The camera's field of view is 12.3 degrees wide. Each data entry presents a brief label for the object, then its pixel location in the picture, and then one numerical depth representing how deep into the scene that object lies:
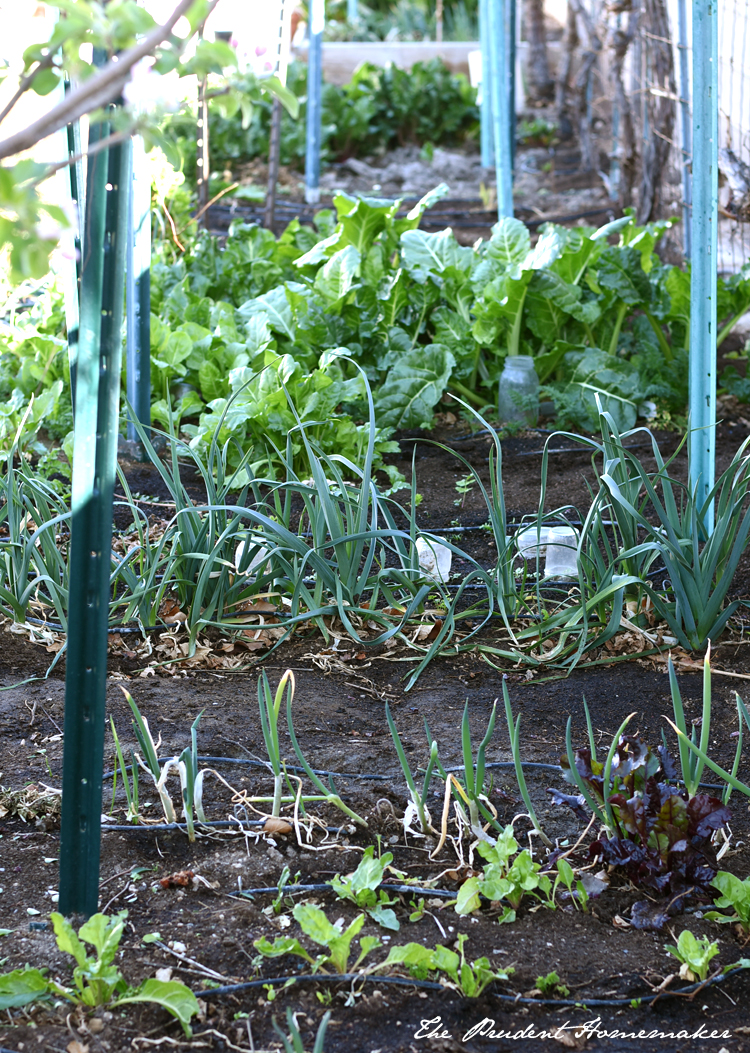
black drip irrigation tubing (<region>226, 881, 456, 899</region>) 4.78
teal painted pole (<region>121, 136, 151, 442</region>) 5.89
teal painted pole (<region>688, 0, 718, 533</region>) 5.41
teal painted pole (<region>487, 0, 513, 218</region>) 6.89
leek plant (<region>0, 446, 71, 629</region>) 5.22
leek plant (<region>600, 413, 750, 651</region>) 5.18
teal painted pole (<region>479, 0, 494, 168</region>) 10.55
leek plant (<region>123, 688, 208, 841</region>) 4.82
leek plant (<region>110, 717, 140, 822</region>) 4.86
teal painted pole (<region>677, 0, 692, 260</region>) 6.70
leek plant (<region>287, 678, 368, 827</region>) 4.80
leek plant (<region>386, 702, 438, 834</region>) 4.80
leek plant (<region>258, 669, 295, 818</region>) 4.80
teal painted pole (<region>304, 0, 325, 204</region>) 10.06
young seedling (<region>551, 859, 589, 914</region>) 4.77
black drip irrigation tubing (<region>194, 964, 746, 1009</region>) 4.66
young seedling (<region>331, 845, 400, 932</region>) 4.75
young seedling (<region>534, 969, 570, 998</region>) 4.67
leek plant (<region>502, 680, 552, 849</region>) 4.78
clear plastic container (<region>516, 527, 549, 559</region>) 5.49
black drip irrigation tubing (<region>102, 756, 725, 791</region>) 4.97
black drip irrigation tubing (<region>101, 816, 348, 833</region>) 4.86
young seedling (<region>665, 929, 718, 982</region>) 4.68
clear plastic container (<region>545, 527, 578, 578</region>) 5.46
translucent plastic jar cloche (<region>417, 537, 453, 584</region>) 5.37
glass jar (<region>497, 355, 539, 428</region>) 6.15
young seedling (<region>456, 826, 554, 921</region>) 4.76
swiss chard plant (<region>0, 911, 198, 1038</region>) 4.45
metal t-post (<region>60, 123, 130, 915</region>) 4.46
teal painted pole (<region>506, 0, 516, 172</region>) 8.65
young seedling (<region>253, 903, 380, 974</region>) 4.66
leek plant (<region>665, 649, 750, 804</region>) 4.76
